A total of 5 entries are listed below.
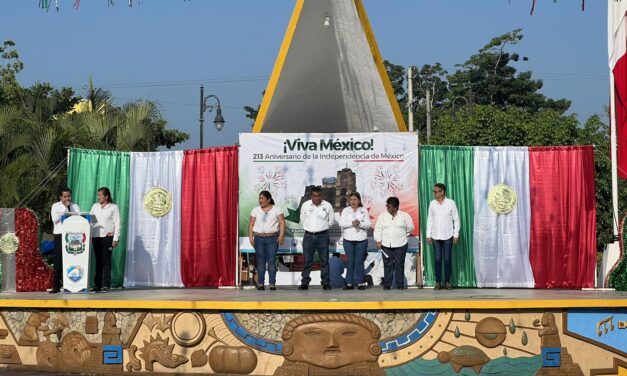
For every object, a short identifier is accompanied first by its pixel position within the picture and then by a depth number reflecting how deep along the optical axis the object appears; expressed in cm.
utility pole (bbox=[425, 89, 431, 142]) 5031
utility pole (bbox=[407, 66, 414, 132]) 3788
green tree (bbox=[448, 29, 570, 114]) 6375
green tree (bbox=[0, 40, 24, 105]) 3365
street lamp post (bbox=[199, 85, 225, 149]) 3180
